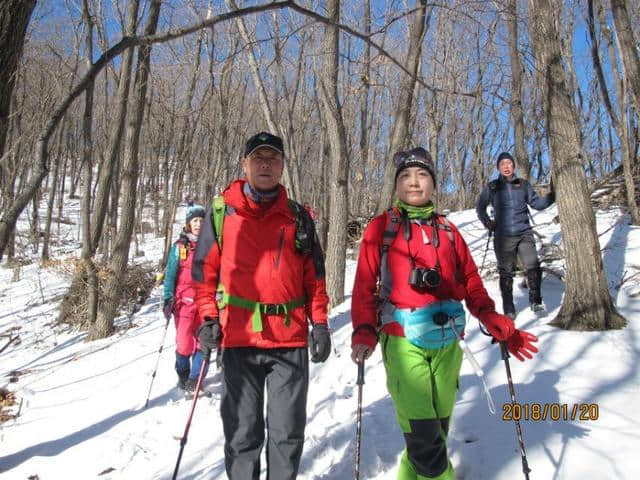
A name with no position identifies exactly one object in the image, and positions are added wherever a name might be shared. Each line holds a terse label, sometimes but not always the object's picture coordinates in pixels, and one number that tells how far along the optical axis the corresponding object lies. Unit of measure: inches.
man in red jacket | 91.7
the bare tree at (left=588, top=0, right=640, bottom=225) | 286.7
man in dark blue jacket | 214.5
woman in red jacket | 85.8
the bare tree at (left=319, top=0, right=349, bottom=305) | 265.7
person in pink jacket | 188.9
